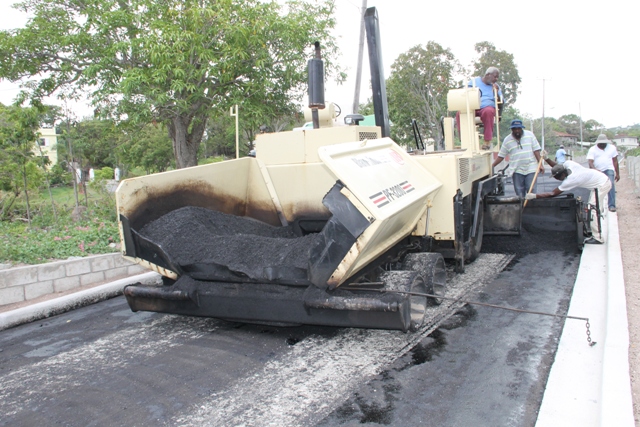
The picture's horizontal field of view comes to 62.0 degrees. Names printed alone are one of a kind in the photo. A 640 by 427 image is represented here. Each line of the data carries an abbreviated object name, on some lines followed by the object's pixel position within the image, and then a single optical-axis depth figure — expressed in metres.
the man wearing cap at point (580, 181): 7.20
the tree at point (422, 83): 21.41
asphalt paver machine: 3.42
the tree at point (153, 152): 20.88
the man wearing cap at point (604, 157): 9.78
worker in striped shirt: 7.65
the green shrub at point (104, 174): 11.12
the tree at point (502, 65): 25.56
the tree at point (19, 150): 8.94
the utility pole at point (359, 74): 13.72
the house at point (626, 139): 102.28
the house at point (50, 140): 40.49
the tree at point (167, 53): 8.78
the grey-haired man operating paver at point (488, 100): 6.67
